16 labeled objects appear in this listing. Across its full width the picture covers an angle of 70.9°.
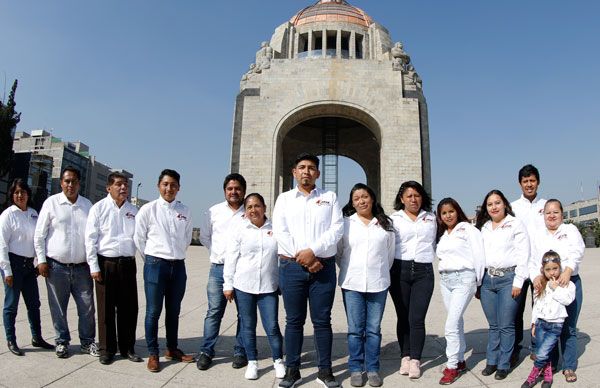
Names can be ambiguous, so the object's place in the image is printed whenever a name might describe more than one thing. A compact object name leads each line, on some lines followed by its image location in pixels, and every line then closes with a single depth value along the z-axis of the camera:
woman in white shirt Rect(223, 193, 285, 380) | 3.88
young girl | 3.61
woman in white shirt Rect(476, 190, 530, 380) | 3.87
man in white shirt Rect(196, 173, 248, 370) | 4.20
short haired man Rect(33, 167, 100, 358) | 4.37
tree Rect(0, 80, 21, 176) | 29.70
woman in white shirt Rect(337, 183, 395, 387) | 3.74
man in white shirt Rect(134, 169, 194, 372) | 4.15
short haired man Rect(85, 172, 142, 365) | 4.26
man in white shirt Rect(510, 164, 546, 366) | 4.32
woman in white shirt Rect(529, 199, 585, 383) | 3.76
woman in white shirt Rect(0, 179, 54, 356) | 4.39
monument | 17.58
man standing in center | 3.63
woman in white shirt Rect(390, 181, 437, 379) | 3.95
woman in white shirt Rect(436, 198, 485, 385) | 3.81
